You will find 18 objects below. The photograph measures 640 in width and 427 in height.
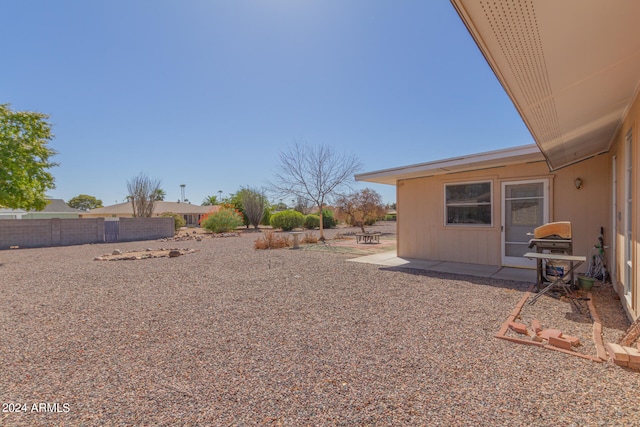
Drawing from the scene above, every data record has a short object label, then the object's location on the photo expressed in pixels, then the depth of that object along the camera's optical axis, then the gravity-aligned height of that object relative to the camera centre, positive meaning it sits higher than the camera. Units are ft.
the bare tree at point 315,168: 54.29 +9.45
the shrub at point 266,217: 89.97 -0.46
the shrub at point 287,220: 77.36 -1.25
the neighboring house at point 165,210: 121.90 +2.60
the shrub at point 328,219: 86.48 -1.12
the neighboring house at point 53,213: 91.15 +1.26
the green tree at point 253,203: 82.33 +3.76
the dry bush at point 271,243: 38.39 -3.88
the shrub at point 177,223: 72.56 -1.88
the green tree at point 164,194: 176.70 +14.12
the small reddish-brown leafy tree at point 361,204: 69.00 +2.84
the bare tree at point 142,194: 78.12 +6.22
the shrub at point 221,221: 68.64 -1.32
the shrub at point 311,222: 85.35 -2.02
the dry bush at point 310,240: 45.59 -4.04
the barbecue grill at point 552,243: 14.58 -1.52
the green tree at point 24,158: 38.14 +8.44
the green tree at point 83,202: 187.62 +9.65
